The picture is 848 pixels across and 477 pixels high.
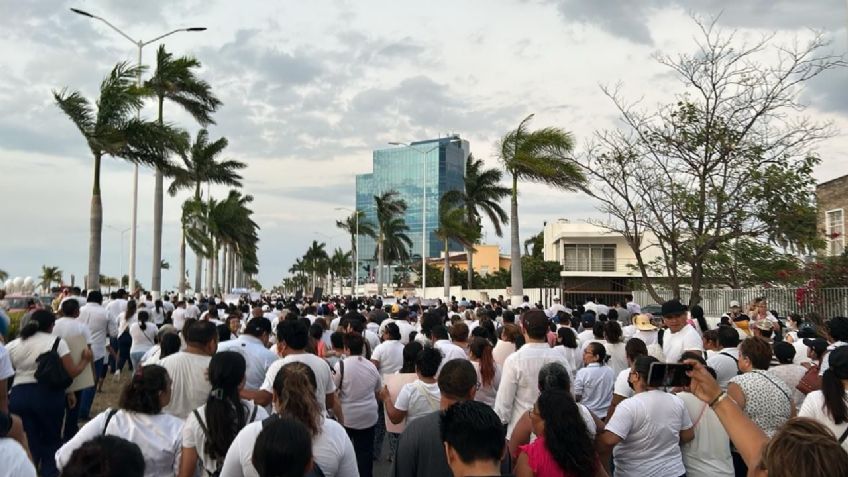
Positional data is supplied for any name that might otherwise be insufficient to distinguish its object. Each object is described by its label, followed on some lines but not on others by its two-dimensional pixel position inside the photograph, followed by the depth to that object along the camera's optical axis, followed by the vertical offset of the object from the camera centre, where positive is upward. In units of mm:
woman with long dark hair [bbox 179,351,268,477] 4379 -782
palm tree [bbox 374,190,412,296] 66500 +6910
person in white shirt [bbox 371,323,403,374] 8727 -785
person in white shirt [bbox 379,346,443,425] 5949 -817
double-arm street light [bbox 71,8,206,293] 30502 +2231
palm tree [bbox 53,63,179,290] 20516 +4765
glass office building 152625 +24310
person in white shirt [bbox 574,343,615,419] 7297 -928
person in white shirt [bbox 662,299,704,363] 8242 -483
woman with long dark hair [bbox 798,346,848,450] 4617 -694
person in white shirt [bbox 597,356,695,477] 5051 -962
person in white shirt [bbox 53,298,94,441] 8289 -462
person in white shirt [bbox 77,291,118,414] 11227 -535
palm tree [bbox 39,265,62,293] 97650 +2001
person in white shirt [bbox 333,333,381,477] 7145 -952
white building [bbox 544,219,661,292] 52656 +2386
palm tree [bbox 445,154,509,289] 50188 +6445
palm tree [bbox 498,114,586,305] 23217 +4651
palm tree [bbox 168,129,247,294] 49406 +8429
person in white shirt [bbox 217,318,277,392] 6945 -568
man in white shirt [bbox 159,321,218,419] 5734 -631
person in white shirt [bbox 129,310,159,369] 11828 -756
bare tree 16578 +2354
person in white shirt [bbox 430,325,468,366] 7992 -607
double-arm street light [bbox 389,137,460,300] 49925 +3073
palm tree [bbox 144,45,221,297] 31266 +8976
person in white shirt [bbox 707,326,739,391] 7277 -683
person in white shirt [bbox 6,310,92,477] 7008 -995
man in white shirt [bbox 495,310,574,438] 6023 -737
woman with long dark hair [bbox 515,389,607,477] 3787 -803
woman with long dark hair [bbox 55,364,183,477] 4328 -779
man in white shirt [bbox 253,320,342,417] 5875 -552
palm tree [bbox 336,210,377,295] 78875 +6885
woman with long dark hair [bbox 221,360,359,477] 4207 -733
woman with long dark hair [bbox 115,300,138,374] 13809 -837
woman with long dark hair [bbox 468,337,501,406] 7305 -781
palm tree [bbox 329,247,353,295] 122188 +4682
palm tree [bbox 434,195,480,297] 49062 +4104
